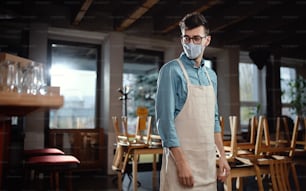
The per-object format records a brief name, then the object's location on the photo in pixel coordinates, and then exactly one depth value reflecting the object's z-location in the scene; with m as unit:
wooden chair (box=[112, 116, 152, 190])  2.92
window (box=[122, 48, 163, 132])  4.70
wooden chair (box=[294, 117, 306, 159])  2.98
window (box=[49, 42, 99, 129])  4.14
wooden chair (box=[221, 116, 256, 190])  2.08
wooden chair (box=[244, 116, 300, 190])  2.22
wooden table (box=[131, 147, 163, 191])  2.79
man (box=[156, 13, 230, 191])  1.13
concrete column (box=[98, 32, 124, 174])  4.19
